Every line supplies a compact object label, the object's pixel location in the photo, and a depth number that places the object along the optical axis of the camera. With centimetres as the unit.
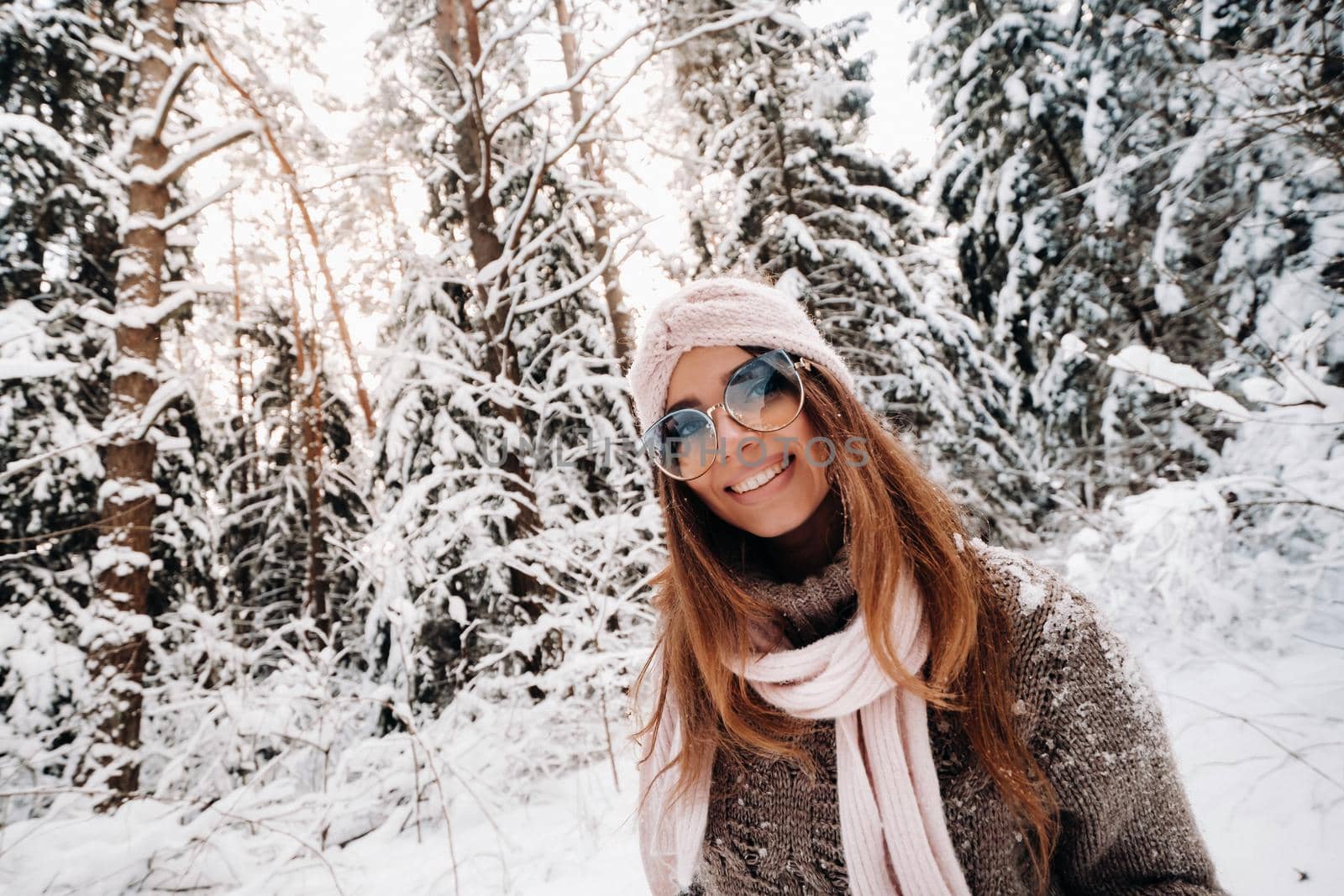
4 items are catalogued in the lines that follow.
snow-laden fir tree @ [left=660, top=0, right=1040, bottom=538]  774
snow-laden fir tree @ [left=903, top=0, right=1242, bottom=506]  721
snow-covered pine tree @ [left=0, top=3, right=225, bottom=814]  406
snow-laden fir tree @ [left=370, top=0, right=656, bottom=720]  437
